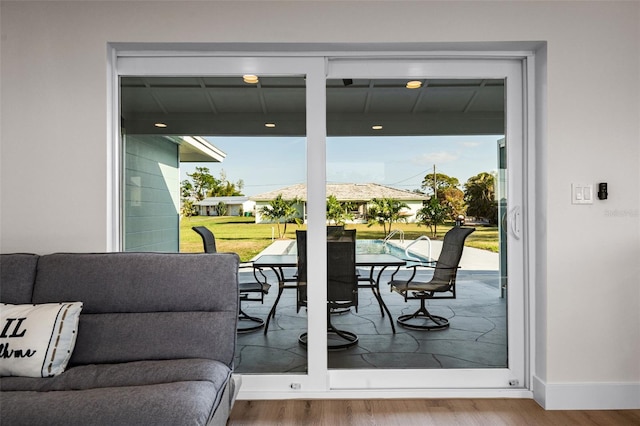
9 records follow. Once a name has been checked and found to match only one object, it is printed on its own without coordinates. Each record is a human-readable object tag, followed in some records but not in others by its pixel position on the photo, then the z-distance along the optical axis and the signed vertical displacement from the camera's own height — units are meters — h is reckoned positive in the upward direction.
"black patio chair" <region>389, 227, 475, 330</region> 2.87 -0.49
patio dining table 2.85 -0.35
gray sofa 1.85 -0.51
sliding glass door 2.82 +0.16
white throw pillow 1.88 -0.55
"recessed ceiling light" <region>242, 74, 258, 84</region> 2.83 +0.89
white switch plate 2.65 +0.11
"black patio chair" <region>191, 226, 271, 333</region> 2.84 -0.48
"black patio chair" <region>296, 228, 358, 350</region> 2.84 -0.43
